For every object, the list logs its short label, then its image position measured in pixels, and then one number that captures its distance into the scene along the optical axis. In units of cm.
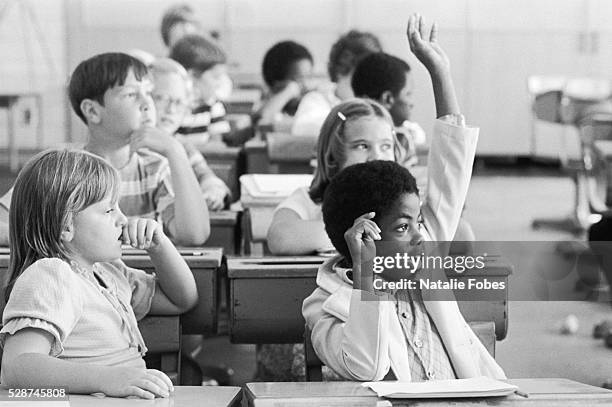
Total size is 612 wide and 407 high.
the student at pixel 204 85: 941
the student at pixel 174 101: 610
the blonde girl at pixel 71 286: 295
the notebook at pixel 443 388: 276
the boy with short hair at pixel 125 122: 505
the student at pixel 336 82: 833
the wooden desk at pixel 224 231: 551
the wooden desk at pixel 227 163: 771
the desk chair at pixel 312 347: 381
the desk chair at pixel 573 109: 1200
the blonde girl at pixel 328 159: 455
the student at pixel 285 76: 1092
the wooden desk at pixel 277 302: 401
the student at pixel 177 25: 1329
